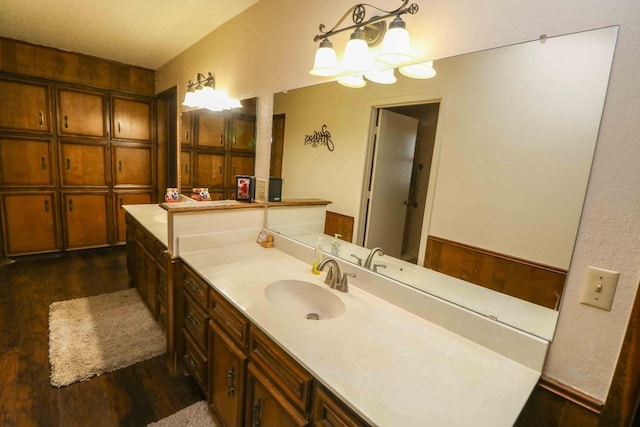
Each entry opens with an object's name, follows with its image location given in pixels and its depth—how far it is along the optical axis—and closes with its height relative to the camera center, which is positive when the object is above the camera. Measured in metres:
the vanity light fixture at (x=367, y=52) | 1.16 +0.53
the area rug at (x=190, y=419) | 1.54 -1.34
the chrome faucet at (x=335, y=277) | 1.40 -0.49
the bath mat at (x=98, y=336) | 1.92 -1.34
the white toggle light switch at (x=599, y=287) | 0.81 -0.25
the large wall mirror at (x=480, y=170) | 0.89 +0.05
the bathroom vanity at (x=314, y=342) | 0.80 -0.56
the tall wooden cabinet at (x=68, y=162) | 3.29 -0.13
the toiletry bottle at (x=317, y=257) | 1.59 -0.46
